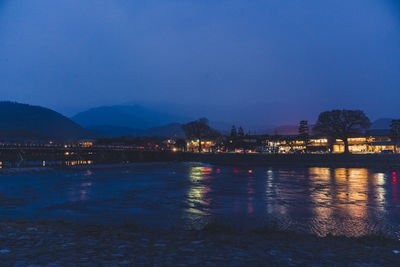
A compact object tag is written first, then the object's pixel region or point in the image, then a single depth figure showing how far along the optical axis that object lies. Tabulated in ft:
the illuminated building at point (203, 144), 574.15
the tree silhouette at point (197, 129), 482.78
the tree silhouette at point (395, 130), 330.95
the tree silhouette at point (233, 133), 562.25
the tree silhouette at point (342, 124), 284.61
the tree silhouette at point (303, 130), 377.83
